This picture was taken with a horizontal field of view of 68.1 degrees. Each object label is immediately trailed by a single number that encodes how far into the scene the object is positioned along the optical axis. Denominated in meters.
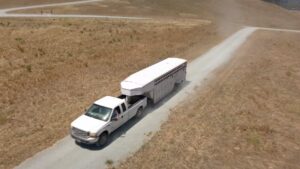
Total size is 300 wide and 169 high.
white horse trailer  17.09
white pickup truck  14.49
